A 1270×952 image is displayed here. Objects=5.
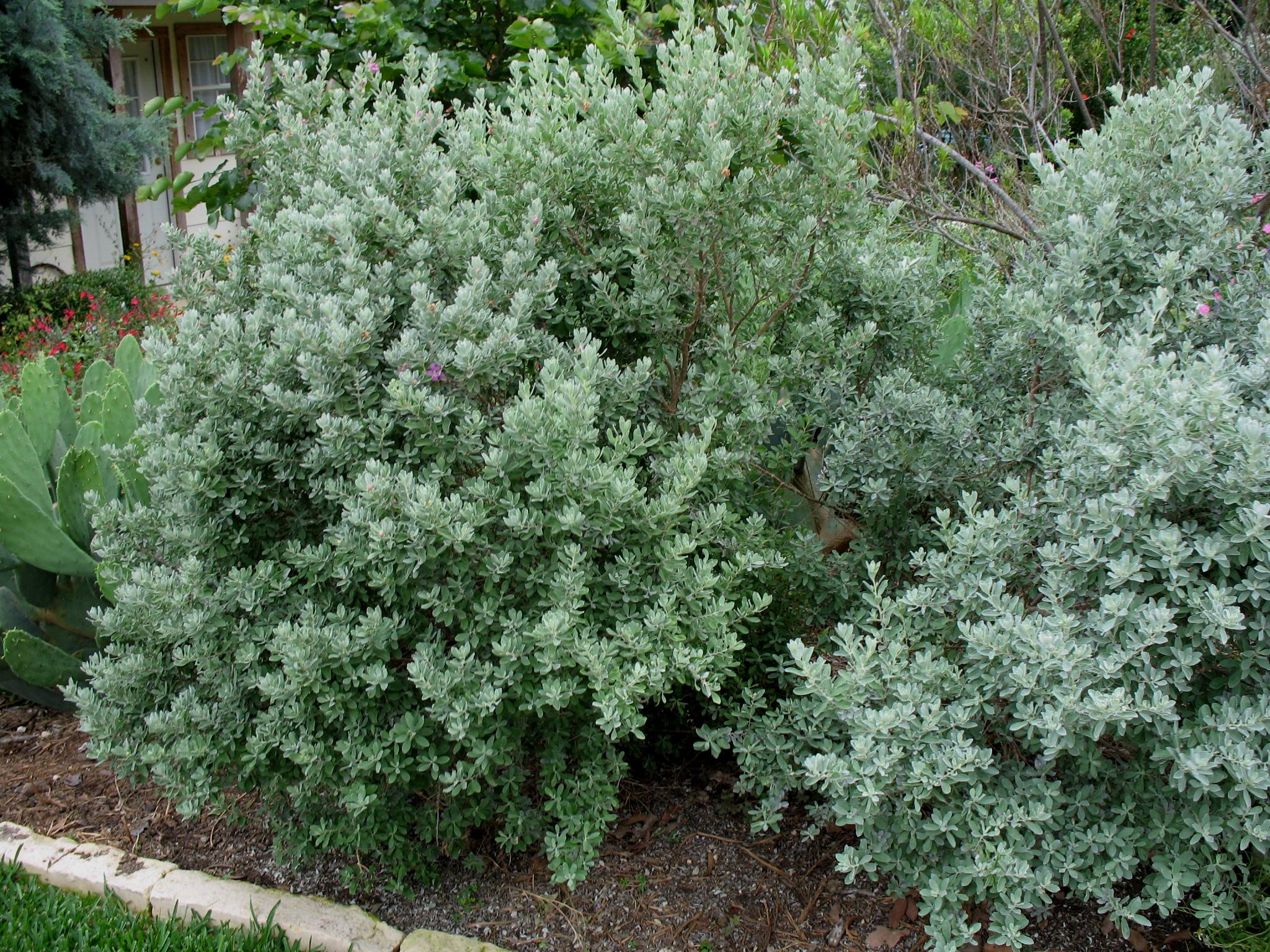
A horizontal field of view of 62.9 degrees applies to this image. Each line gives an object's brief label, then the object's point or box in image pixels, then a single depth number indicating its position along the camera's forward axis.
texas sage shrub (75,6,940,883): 2.32
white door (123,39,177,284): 14.18
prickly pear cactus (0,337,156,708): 3.11
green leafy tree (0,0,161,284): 8.82
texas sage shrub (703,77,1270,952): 1.99
